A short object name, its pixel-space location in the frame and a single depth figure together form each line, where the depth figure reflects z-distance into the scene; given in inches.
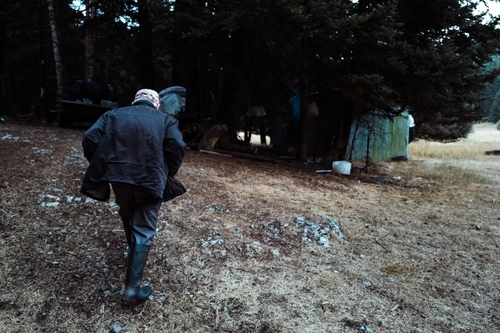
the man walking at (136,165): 96.3
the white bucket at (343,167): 348.8
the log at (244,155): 367.9
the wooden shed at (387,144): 532.4
